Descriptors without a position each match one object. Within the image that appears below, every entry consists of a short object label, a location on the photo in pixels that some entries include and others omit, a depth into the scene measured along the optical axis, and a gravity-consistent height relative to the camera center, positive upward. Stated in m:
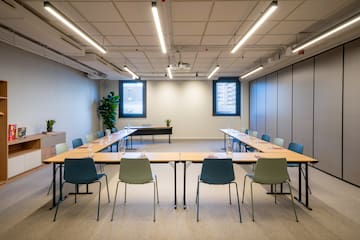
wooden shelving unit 4.27 -0.32
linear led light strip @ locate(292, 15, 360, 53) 2.99 +1.38
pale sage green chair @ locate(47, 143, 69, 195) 3.85 -0.60
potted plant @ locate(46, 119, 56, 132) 6.09 -0.25
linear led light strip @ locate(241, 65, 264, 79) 6.58 +1.55
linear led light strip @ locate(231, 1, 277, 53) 2.61 +1.36
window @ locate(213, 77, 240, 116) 10.63 +0.98
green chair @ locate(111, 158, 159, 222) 2.90 -0.74
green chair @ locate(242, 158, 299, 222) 2.89 -0.71
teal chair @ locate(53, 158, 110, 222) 2.93 -0.74
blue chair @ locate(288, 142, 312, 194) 3.86 -0.58
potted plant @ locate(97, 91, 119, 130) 9.68 +0.29
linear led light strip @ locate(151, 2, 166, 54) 2.75 +1.39
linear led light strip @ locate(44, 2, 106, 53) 2.68 +1.35
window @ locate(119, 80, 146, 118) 10.55 +0.87
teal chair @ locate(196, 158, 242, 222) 2.87 -0.72
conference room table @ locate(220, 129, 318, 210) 3.20 -0.61
